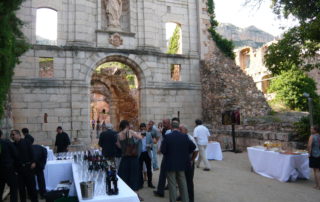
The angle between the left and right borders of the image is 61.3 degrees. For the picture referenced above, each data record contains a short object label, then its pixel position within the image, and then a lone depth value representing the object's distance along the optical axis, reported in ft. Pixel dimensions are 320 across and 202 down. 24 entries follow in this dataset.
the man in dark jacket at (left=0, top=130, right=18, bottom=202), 16.17
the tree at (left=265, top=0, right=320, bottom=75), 25.27
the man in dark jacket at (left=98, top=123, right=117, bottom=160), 21.40
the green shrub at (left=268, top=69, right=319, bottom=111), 64.64
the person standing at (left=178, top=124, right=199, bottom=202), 17.39
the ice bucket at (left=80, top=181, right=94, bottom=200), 10.65
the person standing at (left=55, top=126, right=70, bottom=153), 31.48
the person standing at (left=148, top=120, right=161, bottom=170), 23.26
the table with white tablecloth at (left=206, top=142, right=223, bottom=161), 34.06
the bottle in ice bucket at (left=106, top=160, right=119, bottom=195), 11.12
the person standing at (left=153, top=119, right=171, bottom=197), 18.84
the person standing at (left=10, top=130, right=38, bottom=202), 17.16
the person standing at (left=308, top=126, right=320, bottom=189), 20.34
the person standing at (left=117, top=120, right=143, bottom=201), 17.21
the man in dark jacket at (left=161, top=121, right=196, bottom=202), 16.05
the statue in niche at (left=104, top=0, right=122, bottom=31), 46.80
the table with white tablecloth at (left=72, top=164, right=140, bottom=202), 10.57
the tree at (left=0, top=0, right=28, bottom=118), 16.26
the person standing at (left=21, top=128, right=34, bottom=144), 18.65
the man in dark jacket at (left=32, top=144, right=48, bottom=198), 18.02
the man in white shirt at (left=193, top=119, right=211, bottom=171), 27.76
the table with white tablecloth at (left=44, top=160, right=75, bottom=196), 19.66
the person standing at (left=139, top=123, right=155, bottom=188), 22.03
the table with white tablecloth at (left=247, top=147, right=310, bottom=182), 22.59
